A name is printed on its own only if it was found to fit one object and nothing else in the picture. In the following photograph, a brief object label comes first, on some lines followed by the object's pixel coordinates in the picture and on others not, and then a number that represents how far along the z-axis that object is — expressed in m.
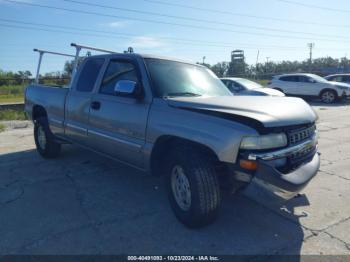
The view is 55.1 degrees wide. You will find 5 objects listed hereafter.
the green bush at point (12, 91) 33.19
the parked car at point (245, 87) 12.73
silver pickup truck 3.01
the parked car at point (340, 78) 20.03
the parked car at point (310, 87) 17.22
